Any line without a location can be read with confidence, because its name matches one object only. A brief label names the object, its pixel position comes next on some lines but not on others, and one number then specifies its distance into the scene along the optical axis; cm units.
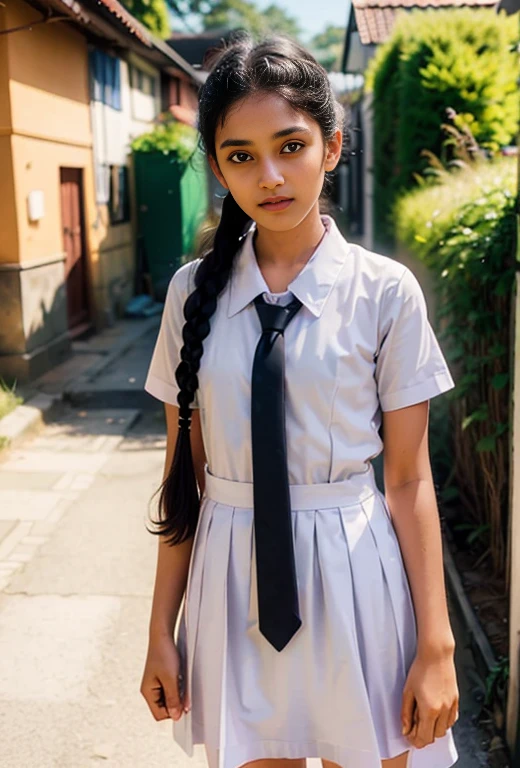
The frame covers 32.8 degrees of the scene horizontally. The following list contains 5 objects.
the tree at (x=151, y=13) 1517
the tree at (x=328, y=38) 8025
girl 157
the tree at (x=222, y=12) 4025
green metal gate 1384
